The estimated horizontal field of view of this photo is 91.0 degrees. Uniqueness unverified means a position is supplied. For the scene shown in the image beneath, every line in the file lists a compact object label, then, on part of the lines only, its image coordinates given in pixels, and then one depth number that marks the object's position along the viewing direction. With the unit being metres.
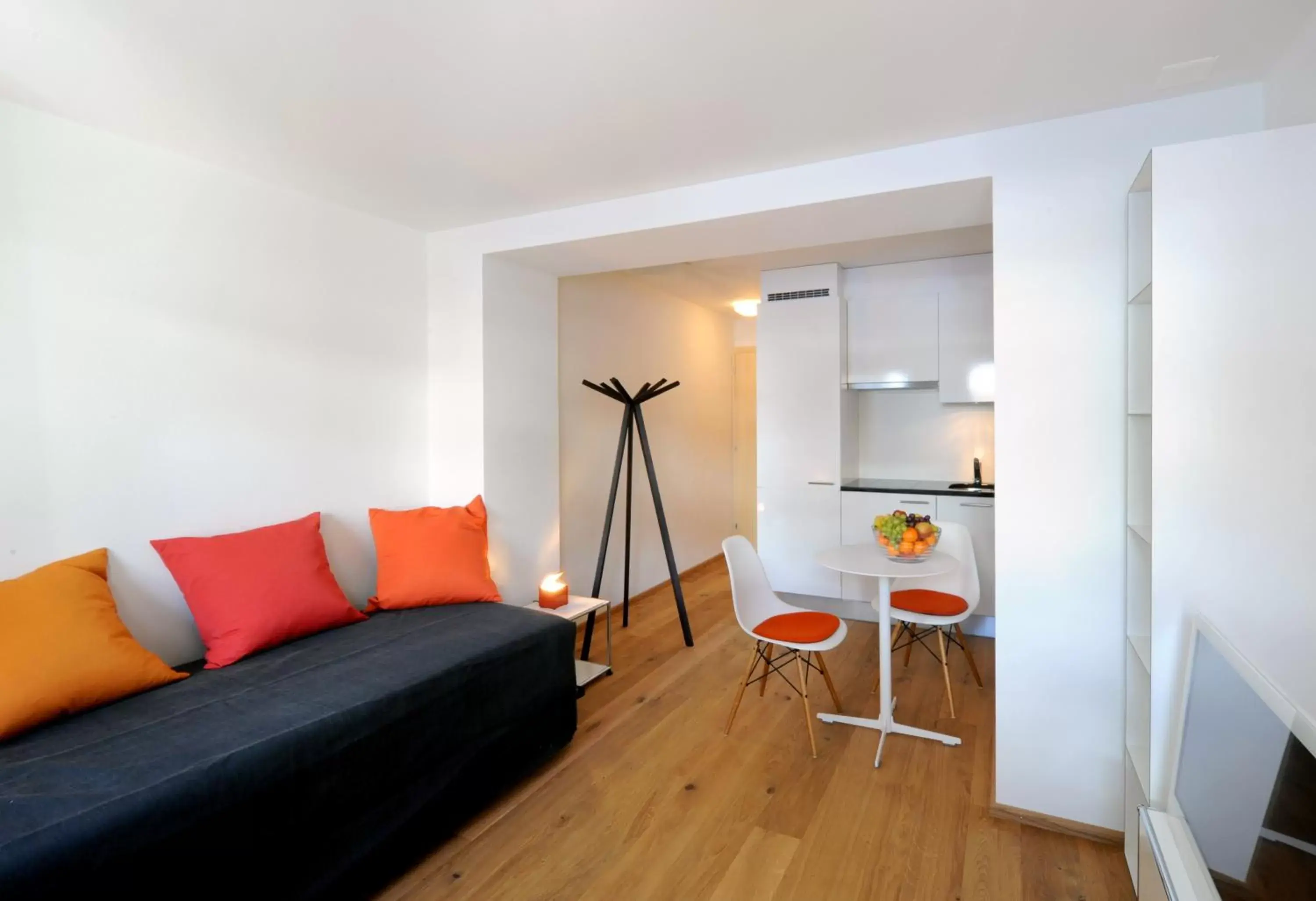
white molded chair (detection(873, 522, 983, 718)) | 3.09
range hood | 4.46
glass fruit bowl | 2.85
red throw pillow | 2.30
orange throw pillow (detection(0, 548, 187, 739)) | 1.73
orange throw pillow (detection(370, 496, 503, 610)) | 2.89
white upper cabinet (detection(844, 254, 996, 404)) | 4.23
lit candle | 3.40
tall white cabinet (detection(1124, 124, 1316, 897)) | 1.58
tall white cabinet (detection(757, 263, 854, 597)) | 4.48
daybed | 1.43
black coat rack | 3.90
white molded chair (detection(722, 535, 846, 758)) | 2.74
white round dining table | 2.71
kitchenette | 4.29
